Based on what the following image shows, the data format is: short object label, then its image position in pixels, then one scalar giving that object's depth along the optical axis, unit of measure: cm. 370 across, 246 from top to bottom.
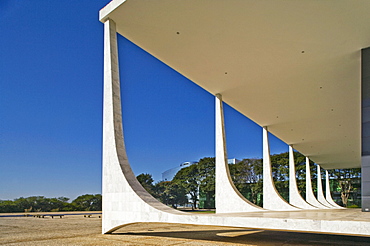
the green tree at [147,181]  4535
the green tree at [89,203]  4206
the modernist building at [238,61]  812
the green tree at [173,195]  4291
